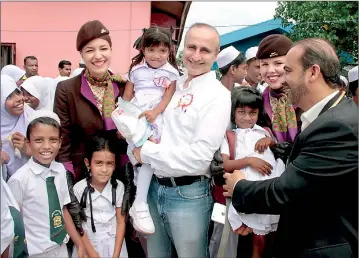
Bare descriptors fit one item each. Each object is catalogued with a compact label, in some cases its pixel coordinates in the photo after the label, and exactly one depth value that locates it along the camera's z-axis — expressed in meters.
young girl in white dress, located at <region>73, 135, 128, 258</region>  3.32
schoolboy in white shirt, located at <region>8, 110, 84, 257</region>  3.10
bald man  2.77
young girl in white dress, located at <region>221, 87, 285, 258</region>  2.91
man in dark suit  2.17
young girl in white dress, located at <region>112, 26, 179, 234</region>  3.05
